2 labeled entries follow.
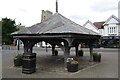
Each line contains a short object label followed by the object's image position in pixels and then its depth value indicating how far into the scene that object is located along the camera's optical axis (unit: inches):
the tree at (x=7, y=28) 881.7
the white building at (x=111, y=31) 860.7
